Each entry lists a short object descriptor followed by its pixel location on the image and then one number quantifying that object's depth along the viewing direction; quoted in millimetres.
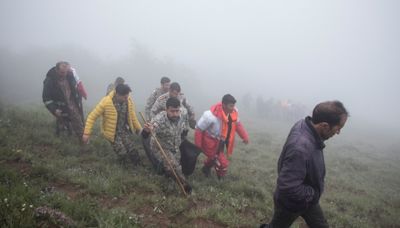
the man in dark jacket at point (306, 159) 3447
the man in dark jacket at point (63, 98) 8654
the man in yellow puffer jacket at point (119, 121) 7336
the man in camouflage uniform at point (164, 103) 8609
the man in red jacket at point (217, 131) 7762
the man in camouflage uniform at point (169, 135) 6668
